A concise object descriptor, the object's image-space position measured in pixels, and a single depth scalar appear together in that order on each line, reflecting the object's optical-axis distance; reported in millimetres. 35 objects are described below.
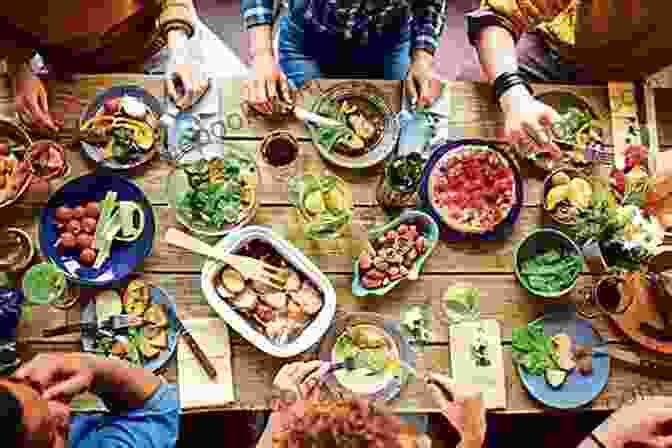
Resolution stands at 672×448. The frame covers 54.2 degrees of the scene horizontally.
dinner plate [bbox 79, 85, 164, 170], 1639
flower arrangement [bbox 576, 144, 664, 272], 1557
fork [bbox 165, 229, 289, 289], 1574
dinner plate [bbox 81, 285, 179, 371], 1545
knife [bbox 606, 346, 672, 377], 1622
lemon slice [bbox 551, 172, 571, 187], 1690
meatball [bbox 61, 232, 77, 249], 1571
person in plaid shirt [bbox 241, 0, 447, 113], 1725
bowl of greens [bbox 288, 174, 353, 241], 1605
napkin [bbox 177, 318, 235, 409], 1548
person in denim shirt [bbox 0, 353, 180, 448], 1349
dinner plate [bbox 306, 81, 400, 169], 1683
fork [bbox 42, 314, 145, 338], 1537
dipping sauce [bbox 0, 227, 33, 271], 1572
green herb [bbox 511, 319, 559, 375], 1598
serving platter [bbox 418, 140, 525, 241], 1652
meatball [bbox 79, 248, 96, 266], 1572
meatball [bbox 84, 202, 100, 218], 1595
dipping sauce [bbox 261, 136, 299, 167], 1680
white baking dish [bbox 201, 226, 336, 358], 1545
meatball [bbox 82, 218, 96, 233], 1589
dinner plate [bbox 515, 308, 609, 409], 1596
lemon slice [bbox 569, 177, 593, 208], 1664
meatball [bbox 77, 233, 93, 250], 1578
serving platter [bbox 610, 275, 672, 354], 1621
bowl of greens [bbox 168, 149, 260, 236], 1614
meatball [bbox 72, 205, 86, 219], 1592
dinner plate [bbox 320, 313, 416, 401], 1575
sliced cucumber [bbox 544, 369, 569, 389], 1596
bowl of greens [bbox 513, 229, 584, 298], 1637
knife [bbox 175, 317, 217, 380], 1548
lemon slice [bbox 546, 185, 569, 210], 1674
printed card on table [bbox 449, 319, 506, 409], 1595
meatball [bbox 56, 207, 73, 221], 1588
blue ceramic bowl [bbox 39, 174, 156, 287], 1575
